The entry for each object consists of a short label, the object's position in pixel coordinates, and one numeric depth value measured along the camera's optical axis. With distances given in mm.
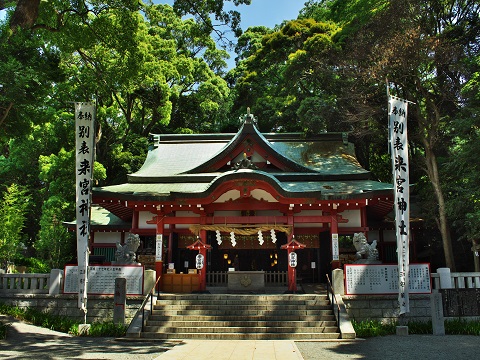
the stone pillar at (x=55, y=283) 13133
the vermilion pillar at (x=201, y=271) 14766
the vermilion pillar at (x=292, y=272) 14453
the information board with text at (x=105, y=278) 13164
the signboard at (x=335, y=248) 14570
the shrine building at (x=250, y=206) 14812
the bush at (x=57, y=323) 11727
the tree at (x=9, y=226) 19906
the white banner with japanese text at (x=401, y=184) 11570
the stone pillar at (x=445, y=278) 12789
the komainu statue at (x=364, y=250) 13687
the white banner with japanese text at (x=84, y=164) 11992
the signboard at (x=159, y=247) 14961
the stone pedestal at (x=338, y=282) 12922
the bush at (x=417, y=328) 11477
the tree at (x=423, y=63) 16781
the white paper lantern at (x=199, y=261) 14602
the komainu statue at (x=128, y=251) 13906
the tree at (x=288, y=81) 21656
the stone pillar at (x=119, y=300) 12250
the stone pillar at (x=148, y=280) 13352
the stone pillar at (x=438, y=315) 11391
